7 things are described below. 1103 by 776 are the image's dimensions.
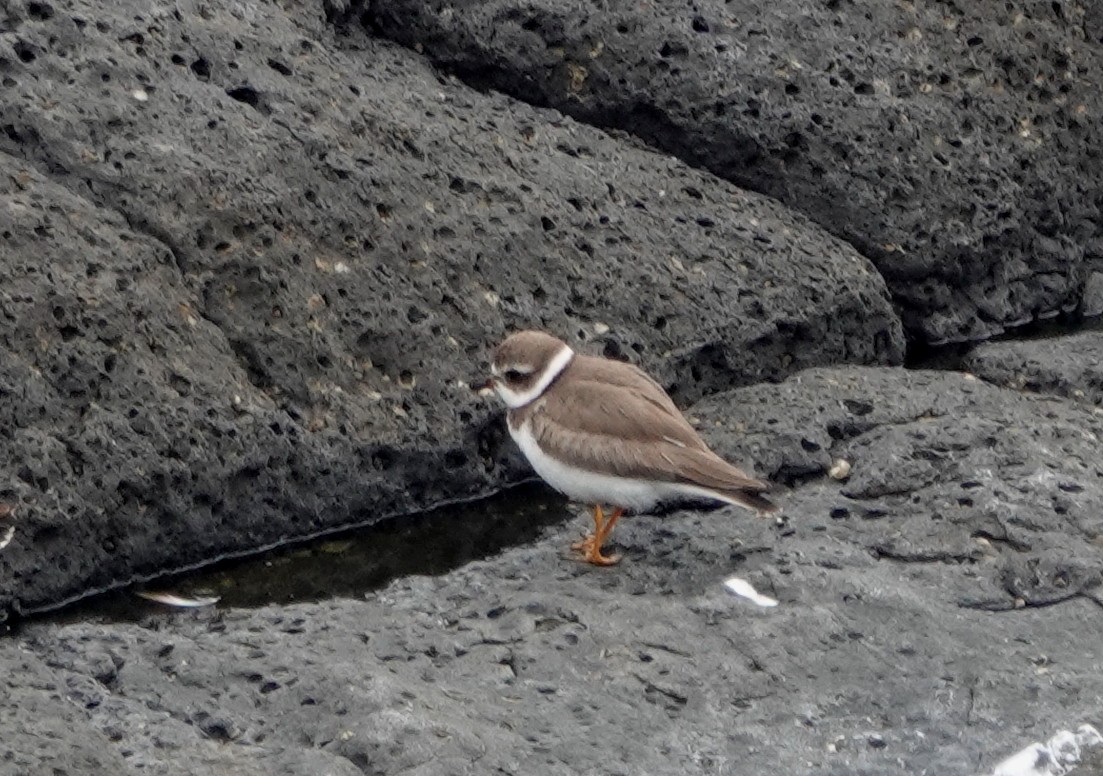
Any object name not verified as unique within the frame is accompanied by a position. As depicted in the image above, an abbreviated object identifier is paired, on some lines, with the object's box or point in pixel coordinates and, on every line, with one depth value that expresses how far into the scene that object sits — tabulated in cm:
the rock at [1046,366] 1634
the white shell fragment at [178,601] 1375
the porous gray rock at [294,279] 1387
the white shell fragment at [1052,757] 1107
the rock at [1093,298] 2011
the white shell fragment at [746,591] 1252
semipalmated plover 1337
